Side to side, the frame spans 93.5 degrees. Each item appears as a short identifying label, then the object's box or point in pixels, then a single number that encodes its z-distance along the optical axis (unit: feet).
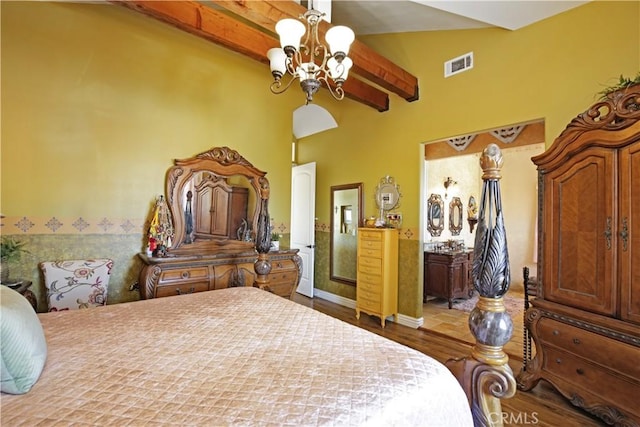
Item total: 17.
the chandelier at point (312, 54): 6.30
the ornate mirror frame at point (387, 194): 13.21
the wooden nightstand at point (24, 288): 7.20
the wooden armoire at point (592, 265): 6.03
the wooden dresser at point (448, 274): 15.17
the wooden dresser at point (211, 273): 9.23
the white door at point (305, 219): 16.70
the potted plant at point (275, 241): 12.48
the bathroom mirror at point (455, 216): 18.65
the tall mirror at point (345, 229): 15.20
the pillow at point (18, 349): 2.94
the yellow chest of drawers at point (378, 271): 12.62
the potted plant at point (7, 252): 7.57
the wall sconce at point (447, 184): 18.45
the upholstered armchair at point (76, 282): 8.20
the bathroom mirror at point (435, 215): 17.66
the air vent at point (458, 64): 11.00
